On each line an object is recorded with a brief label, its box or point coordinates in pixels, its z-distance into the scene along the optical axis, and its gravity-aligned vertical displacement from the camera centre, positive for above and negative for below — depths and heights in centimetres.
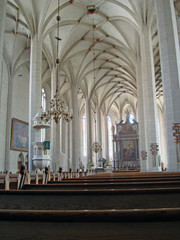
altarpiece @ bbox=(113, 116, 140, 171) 3266 +178
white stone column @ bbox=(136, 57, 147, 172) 1881 +429
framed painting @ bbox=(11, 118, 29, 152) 1933 +218
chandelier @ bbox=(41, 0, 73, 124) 1135 +241
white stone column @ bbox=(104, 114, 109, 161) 3619 +322
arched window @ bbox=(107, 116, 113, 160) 4044 +365
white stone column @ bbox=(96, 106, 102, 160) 2998 +367
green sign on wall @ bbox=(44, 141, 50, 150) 1306 +83
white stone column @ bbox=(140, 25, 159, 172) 1356 +387
